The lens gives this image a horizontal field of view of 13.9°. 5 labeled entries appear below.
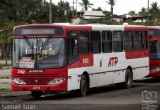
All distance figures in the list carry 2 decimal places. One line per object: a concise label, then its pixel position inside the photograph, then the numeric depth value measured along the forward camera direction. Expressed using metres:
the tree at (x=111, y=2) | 174.12
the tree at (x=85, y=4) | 187.50
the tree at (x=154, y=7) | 155.19
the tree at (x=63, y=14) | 114.81
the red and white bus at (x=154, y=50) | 32.12
